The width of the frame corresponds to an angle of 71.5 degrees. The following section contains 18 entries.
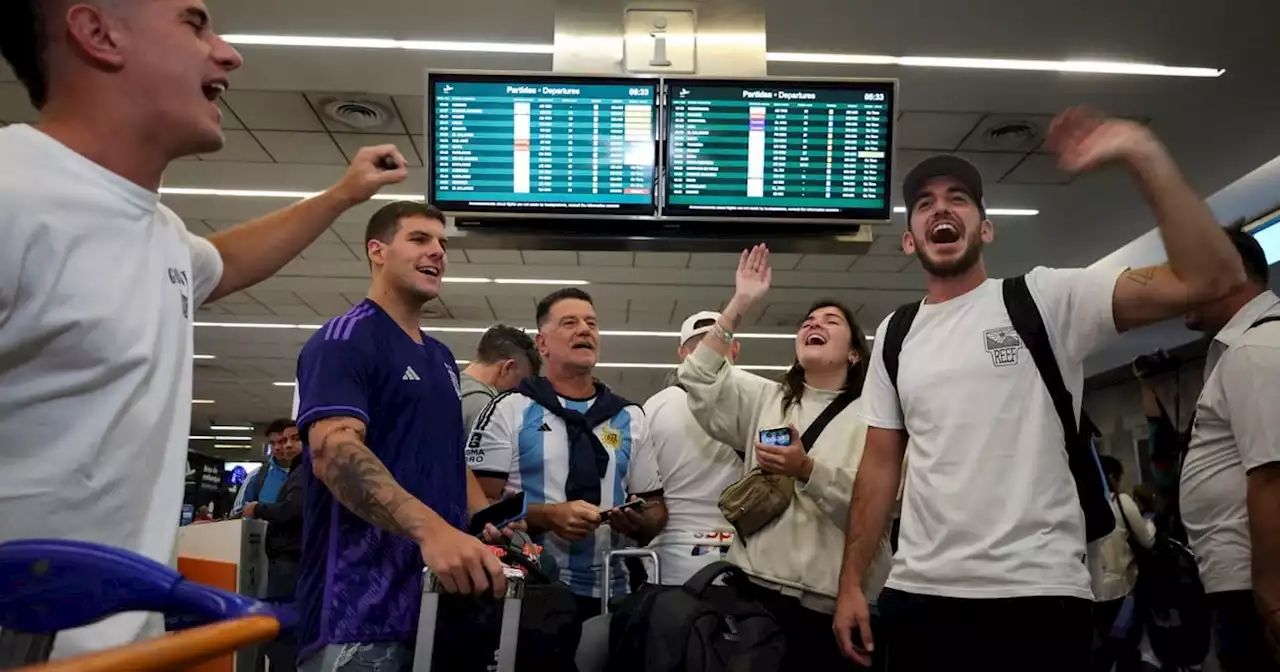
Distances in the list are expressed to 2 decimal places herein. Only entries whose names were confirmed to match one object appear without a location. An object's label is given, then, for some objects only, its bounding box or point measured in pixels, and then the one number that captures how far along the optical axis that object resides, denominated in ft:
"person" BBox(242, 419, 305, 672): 16.33
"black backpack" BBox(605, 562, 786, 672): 8.26
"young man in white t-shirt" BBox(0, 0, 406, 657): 3.51
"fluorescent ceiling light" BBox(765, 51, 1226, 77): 17.72
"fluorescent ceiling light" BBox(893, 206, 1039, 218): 26.23
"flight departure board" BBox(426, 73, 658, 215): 11.18
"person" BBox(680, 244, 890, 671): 9.10
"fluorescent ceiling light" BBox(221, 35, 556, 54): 16.89
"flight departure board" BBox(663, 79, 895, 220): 11.30
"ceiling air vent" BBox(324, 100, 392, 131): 19.53
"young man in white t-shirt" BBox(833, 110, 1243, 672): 5.88
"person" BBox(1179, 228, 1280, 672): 6.77
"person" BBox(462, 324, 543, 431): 15.26
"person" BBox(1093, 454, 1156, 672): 14.08
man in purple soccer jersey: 6.03
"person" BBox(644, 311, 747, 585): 11.13
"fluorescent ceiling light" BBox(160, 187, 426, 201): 24.54
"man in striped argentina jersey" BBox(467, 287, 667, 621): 10.47
